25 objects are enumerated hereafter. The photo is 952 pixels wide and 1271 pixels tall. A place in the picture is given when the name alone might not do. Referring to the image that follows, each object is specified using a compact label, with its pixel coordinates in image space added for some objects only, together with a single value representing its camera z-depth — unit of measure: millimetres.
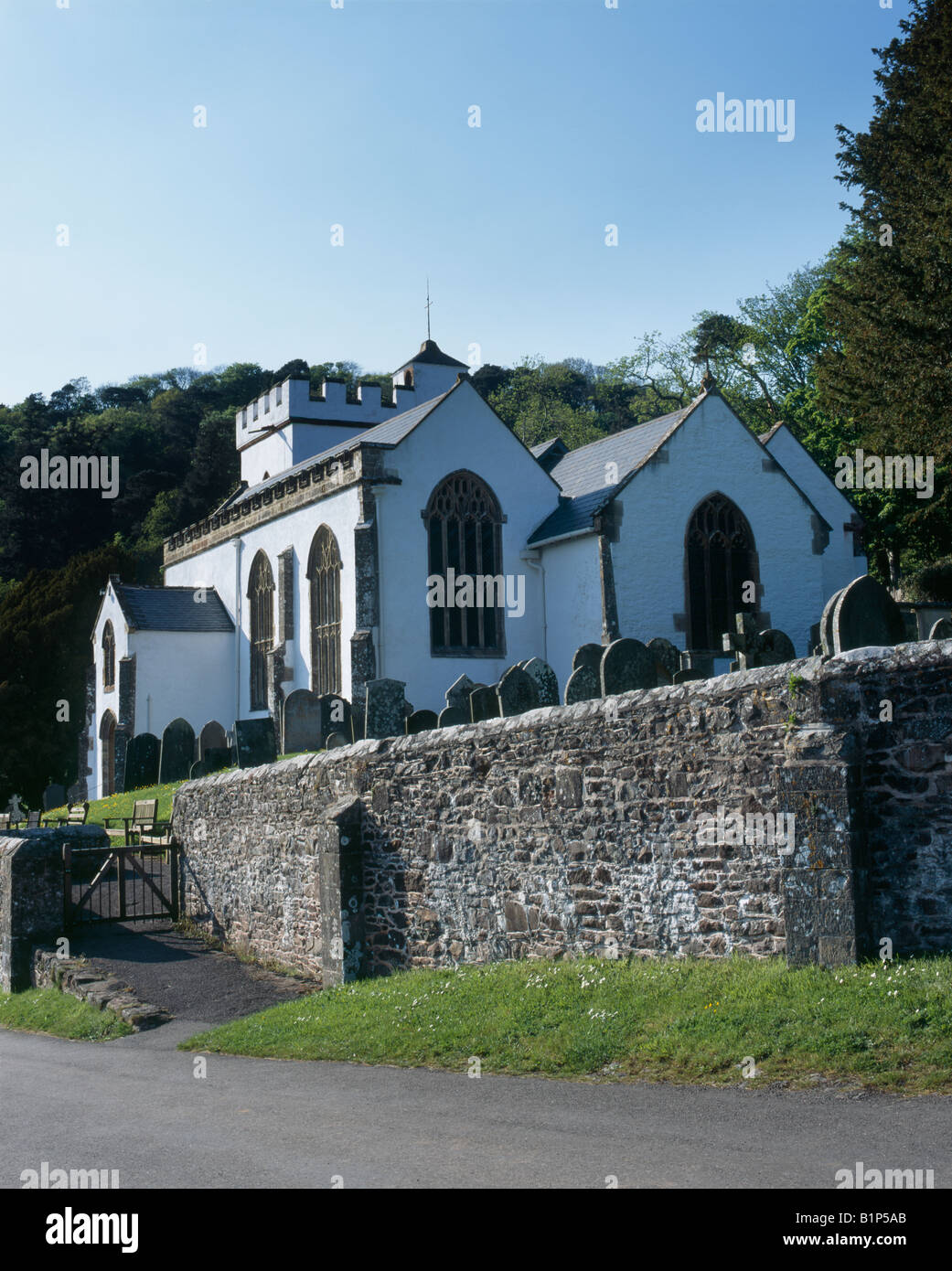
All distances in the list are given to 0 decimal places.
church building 32312
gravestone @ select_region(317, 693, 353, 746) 28406
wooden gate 17752
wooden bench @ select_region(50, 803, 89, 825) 28044
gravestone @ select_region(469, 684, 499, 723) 15383
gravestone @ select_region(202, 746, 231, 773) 28000
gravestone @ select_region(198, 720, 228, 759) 33031
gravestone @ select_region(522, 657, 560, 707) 19672
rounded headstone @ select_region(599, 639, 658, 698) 13117
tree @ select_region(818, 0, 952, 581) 24234
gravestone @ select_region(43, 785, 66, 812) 37312
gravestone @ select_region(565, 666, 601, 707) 14383
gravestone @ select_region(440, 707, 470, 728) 17641
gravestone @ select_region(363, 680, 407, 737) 20703
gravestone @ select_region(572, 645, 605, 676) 16234
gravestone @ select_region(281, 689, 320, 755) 27969
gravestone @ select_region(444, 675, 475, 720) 19912
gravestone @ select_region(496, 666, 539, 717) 15031
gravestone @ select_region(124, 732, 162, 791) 34406
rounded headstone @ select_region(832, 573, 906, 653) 10023
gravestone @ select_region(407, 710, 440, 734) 18266
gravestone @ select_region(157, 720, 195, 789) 33188
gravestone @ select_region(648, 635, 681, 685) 16922
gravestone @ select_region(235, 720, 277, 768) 24828
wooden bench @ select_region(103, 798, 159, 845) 24656
